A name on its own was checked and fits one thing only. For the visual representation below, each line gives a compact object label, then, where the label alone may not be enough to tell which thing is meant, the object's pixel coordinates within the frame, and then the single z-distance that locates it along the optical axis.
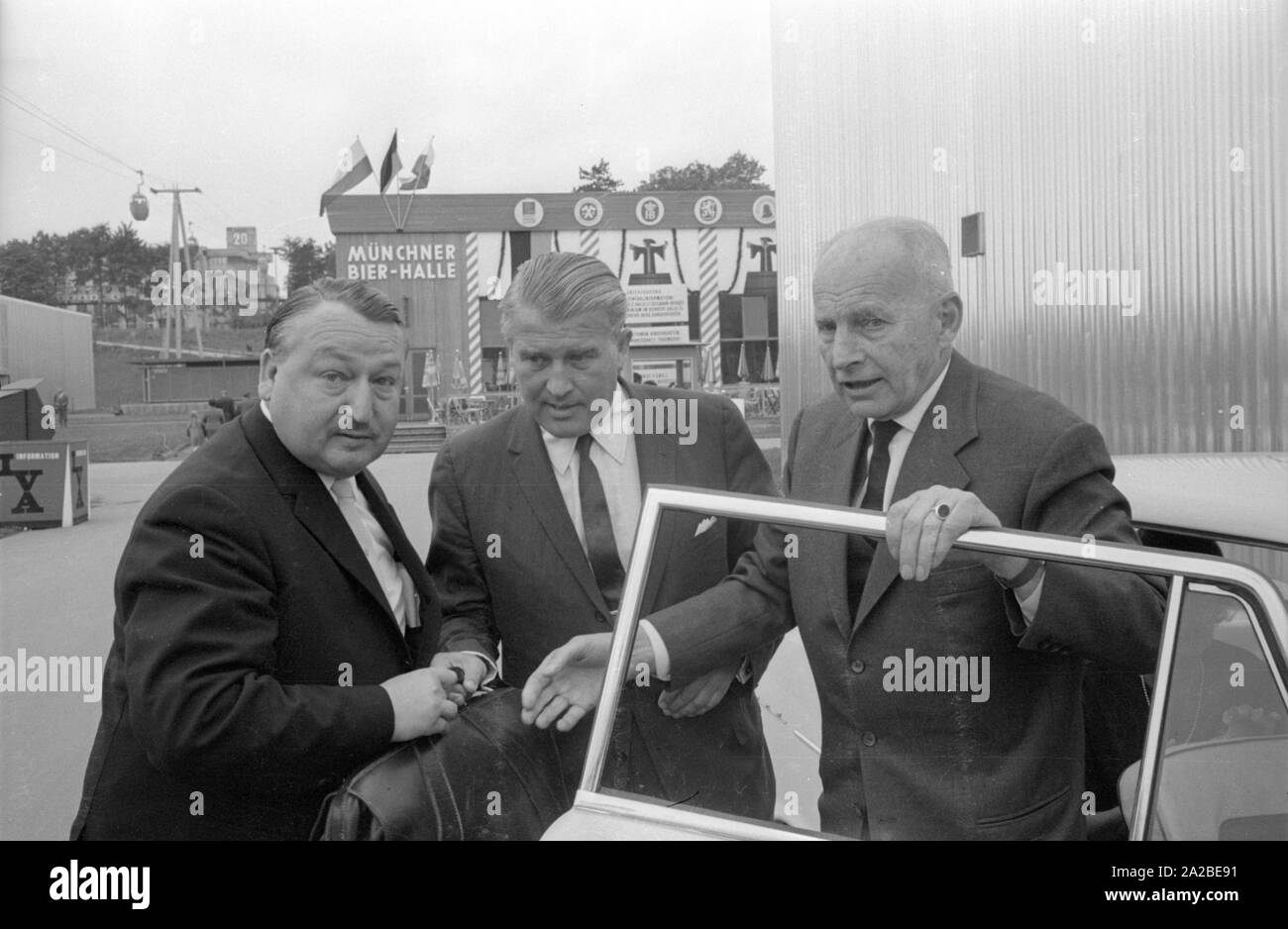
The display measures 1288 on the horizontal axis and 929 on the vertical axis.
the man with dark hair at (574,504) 2.02
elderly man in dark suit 1.61
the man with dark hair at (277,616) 1.59
